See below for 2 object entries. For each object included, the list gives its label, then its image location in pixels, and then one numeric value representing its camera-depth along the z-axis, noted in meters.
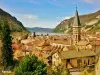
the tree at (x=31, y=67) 19.52
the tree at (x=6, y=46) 30.32
